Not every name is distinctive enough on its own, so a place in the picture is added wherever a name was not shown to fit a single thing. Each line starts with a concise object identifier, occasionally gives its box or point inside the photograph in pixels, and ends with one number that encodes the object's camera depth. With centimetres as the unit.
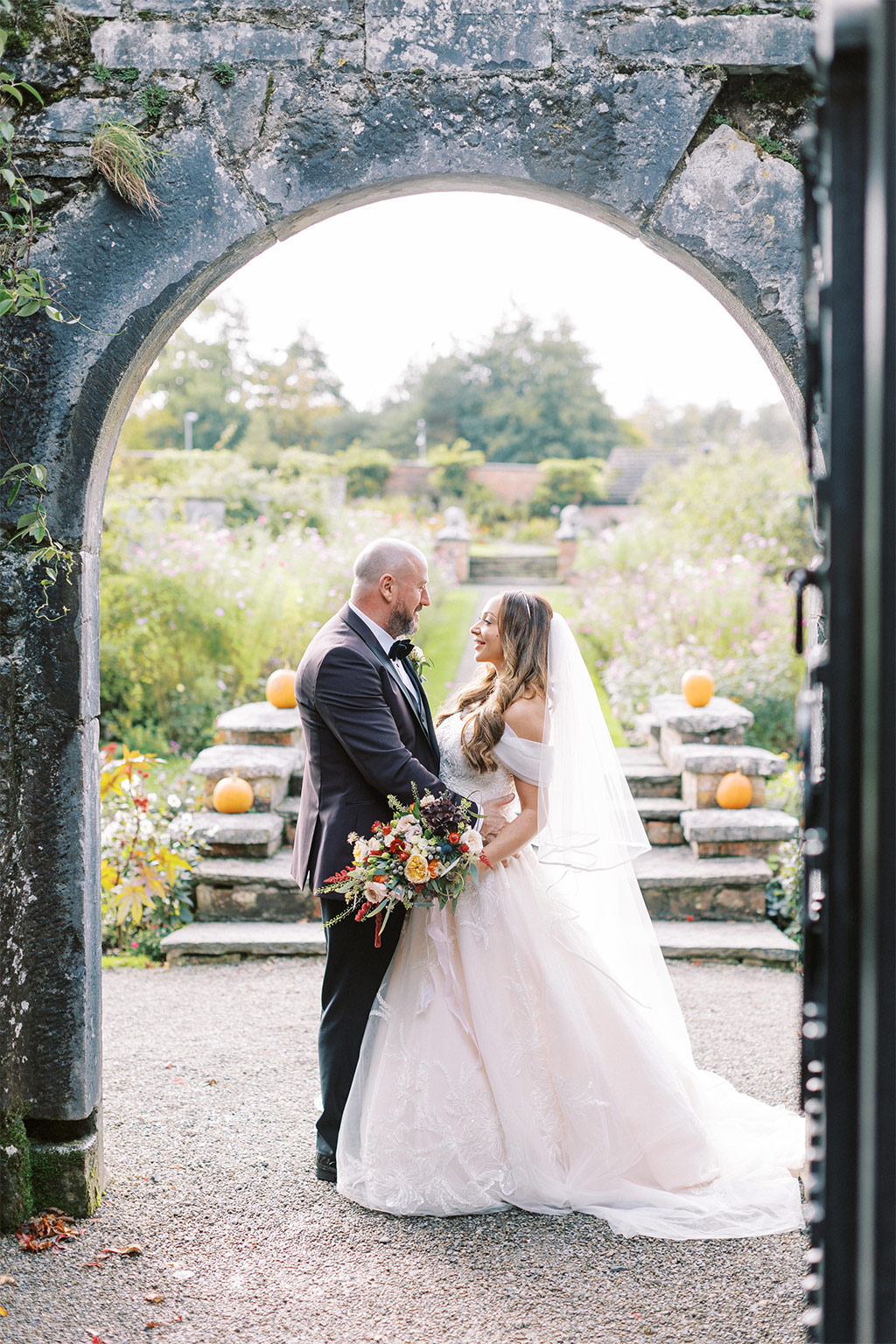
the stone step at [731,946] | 597
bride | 339
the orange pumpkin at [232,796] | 664
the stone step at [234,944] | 603
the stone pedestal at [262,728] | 717
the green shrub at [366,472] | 2766
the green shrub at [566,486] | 2878
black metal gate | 150
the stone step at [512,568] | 2036
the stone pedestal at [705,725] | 718
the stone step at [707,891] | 636
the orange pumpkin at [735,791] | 673
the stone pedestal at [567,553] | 1870
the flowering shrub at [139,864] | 596
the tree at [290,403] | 3666
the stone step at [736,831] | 652
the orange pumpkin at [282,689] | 746
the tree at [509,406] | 4050
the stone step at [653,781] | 725
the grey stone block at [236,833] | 644
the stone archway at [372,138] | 316
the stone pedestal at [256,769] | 673
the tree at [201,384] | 3712
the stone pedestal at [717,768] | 682
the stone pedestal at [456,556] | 1784
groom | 353
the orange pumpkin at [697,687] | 737
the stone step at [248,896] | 632
